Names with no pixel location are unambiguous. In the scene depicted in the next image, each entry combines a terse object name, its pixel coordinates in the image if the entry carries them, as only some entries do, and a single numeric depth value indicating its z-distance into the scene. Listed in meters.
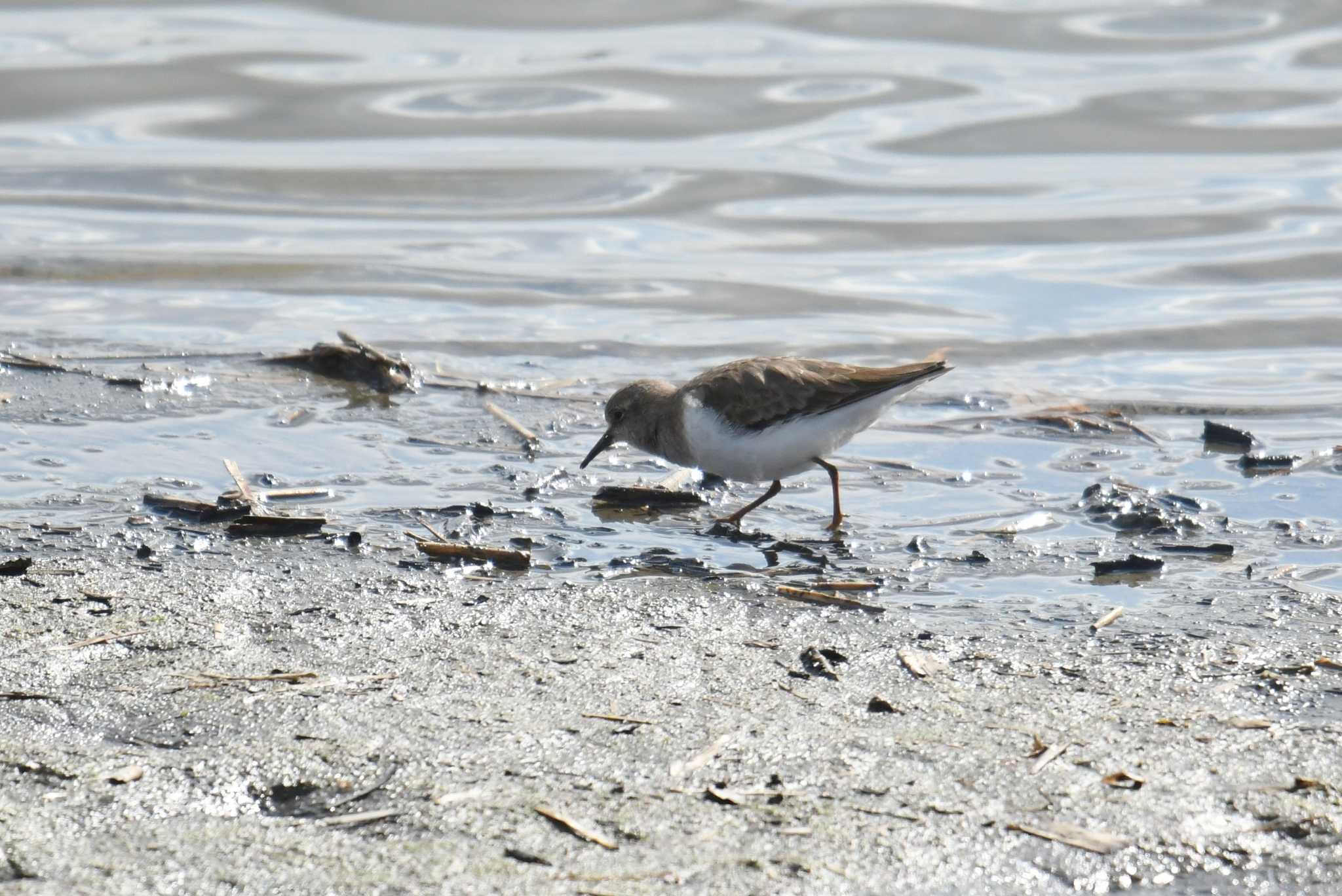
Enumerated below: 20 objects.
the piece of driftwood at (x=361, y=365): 15.74
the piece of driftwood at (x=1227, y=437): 14.39
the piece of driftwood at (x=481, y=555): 10.27
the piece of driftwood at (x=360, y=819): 6.43
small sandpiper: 12.41
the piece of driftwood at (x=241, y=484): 11.22
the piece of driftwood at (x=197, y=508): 10.94
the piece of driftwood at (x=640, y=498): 12.33
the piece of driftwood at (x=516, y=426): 14.03
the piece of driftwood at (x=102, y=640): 8.23
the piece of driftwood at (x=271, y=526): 10.60
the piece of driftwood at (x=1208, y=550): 10.93
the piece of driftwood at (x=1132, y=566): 10.50
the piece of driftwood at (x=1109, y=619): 9.18
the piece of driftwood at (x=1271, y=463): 13.45
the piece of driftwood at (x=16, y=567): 9.37
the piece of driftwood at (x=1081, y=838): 6.42
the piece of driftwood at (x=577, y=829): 6.29
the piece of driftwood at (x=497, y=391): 15.80
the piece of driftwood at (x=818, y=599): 9.54
